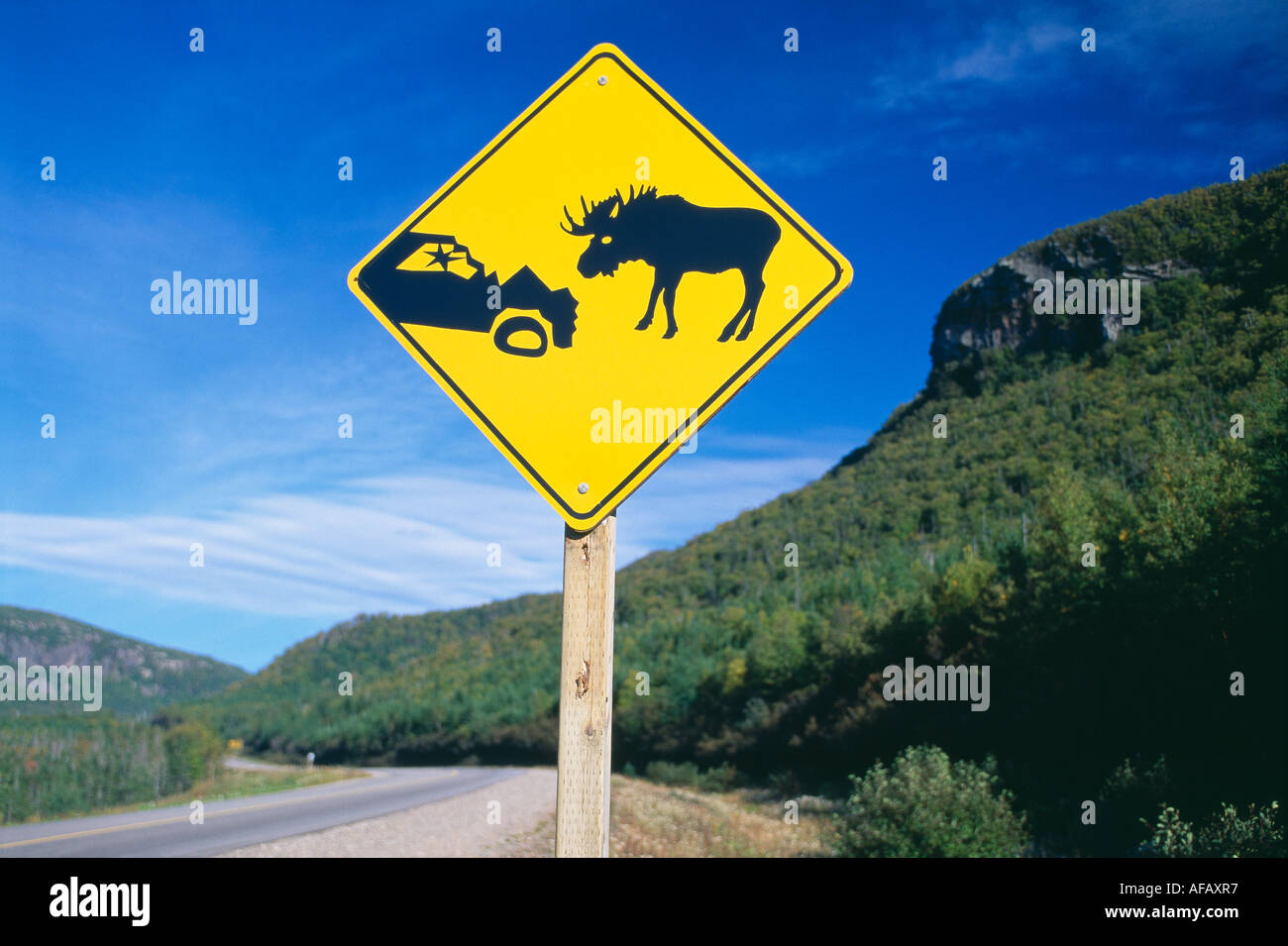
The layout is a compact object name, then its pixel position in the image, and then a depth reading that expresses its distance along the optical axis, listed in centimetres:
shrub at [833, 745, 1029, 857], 1465
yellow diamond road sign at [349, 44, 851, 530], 187
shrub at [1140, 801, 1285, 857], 1198
